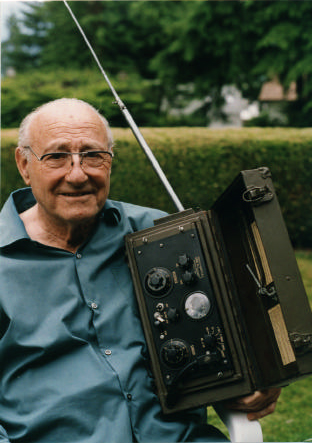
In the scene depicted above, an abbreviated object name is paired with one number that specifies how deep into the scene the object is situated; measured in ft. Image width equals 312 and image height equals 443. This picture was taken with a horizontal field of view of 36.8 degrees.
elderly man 5.07
